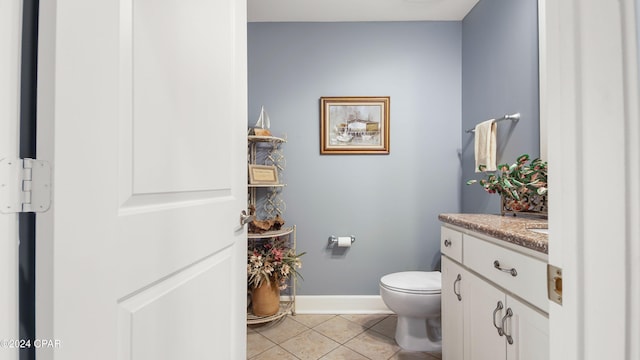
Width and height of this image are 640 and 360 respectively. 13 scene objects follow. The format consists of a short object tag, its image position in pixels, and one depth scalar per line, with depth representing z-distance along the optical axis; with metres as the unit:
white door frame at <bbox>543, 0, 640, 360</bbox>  0.35
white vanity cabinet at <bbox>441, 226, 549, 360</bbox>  0.85
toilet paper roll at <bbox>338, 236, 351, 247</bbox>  2.30
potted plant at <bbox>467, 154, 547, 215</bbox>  1.36
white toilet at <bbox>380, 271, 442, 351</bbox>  1.73
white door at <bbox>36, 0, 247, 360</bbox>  0.45
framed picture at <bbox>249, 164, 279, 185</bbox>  2.13
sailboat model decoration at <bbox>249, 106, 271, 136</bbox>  2.20
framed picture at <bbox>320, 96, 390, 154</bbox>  2.38
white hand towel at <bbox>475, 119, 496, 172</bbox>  1.81
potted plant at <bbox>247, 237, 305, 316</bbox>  2.07
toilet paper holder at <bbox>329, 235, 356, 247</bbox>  2.37
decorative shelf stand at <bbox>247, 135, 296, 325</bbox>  2.32
